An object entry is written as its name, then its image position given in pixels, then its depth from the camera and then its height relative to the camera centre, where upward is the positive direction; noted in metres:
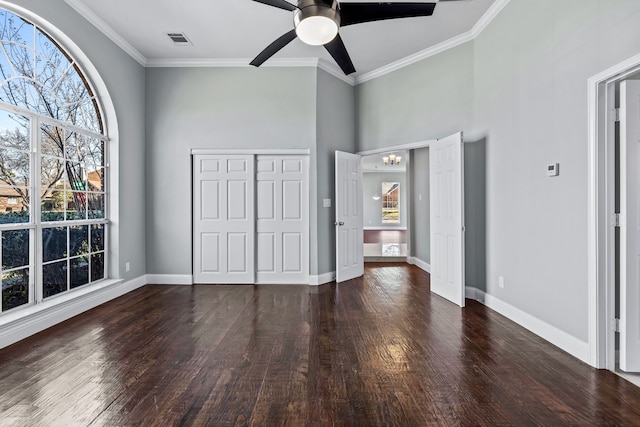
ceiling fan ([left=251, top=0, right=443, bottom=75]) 2.38 +1.45
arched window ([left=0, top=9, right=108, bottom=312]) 3.20 +0.47
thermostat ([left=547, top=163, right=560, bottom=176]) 2.96 +0.38
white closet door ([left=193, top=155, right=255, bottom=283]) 5.38 -0.08
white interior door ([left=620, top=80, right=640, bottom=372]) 2.41 -0.08
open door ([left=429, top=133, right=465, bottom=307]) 4.15 -0.07
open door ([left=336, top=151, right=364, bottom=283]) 5.47 -0.05
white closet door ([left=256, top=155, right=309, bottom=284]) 5.41 -0.06
